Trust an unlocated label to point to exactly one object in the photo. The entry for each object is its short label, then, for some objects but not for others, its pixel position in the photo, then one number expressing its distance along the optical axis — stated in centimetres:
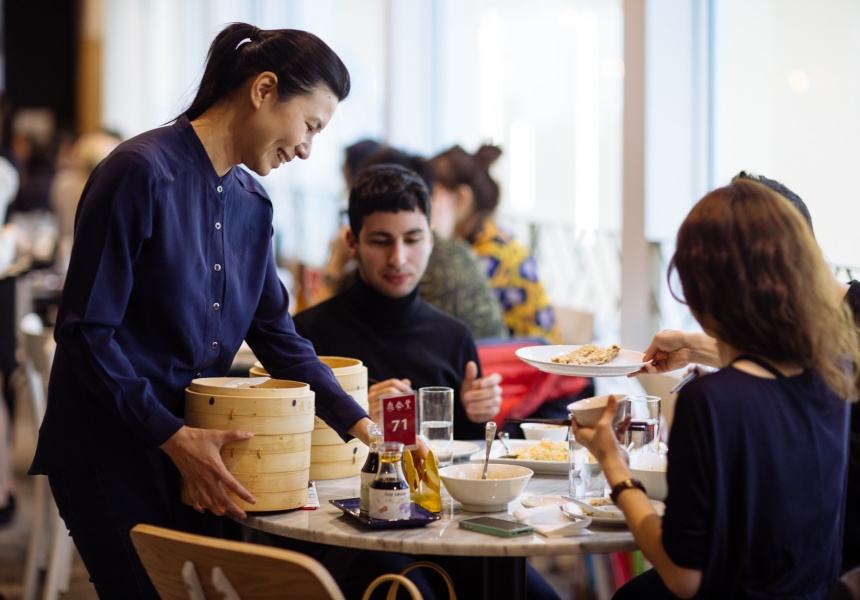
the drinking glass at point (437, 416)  339
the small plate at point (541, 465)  331
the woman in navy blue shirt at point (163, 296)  291
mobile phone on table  293
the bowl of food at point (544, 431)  352
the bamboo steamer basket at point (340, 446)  325
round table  289
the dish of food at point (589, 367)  314
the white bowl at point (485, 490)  305
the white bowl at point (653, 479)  309
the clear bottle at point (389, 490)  297
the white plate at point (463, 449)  342
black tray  295
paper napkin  293
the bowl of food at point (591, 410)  291
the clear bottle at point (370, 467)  300
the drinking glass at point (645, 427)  319
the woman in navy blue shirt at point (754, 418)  272
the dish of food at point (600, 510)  298
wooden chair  268
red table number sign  303
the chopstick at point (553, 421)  354
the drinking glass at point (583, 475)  316
